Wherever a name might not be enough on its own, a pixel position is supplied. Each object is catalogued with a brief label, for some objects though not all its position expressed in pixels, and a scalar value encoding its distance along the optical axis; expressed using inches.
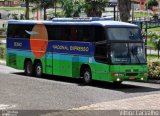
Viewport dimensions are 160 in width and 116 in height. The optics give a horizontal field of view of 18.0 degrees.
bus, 900.6
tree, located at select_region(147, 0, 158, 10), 5265.8
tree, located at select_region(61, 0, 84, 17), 2253.9
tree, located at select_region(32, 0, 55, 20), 2851.9
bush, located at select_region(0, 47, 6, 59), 1669.5
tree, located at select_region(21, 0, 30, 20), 2674.7
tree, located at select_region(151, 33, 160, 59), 1376.7
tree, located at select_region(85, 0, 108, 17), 1539.1
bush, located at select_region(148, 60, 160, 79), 1027.8
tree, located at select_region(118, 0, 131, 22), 1291.8
